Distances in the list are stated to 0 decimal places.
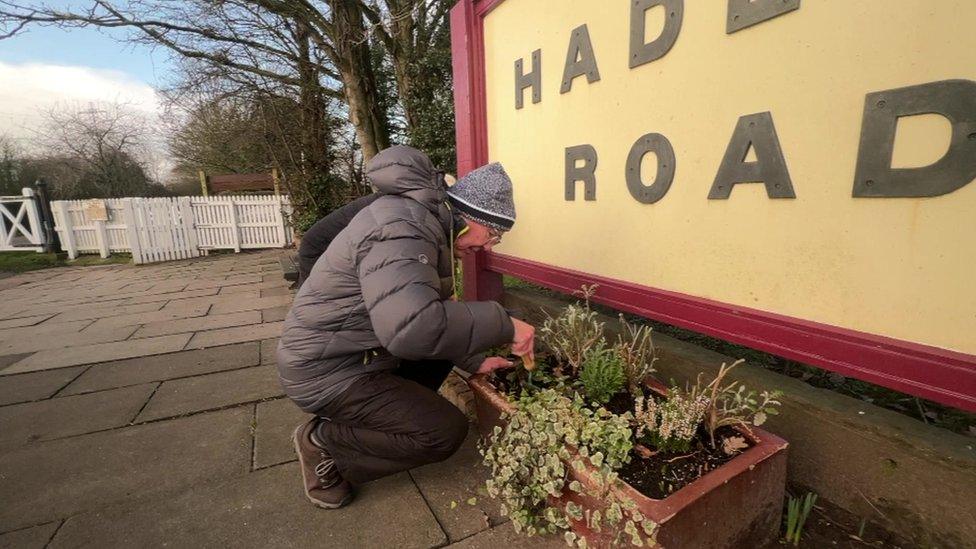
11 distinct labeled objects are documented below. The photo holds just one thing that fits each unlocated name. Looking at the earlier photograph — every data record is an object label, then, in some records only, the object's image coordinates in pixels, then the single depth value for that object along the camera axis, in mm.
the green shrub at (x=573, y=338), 2072
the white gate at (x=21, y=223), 11250
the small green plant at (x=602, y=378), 1825
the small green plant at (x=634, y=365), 1882
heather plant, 1493
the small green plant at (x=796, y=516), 1546
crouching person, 1687
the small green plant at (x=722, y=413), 1475
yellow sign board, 1243
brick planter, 1253
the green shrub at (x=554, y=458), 1390
